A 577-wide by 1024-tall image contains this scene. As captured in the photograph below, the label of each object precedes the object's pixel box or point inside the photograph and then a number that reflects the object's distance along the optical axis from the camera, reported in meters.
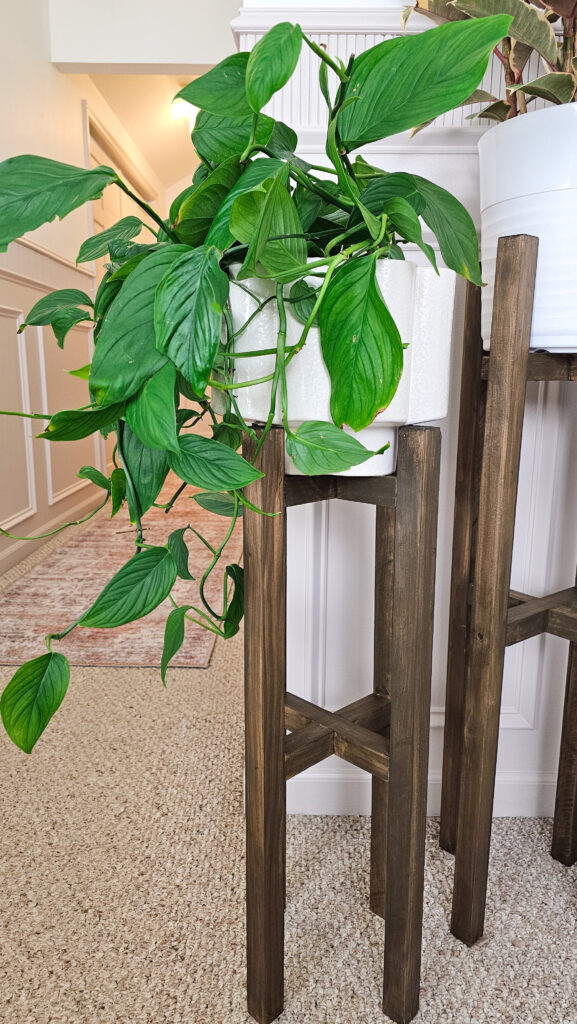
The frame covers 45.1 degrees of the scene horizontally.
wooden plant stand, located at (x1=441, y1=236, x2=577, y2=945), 0.75
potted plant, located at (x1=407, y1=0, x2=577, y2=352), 0.69
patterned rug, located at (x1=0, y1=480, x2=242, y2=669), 1.80
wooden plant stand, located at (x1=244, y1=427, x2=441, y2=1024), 0.66
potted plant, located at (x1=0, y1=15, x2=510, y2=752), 0.45
